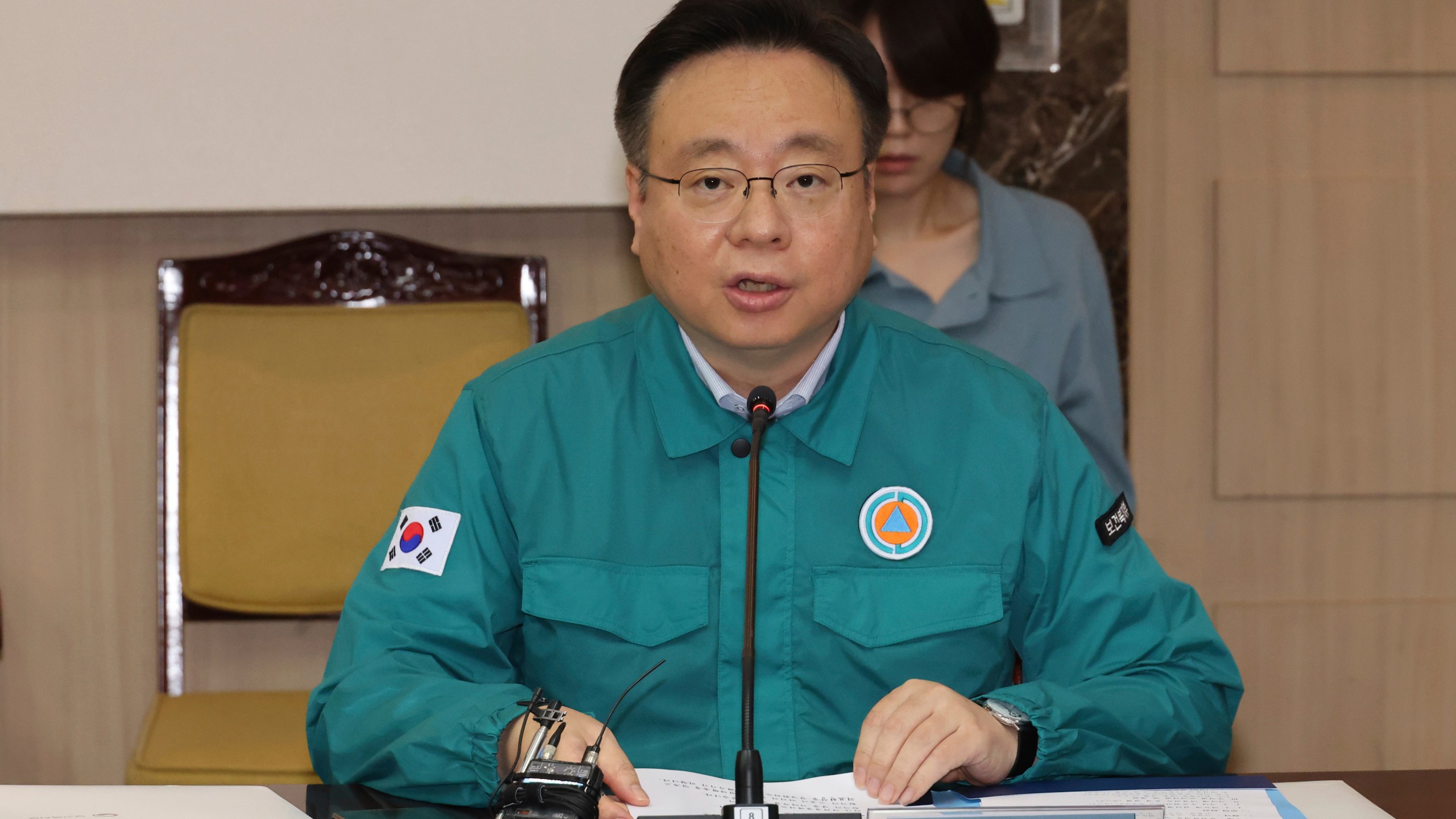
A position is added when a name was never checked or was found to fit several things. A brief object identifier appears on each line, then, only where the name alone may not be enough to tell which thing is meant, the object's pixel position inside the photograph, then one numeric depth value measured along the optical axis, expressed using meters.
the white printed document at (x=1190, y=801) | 2.29
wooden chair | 2.94
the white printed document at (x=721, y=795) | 2.29
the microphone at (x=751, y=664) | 2.25
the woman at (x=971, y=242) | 2.88
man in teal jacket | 2.45
